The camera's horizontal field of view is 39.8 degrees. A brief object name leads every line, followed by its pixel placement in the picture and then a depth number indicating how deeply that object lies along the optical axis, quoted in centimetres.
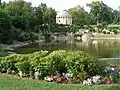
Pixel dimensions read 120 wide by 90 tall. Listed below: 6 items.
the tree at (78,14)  4719
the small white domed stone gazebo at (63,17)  4863
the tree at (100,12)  4516
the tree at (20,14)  2779
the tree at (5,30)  2205
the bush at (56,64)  518
